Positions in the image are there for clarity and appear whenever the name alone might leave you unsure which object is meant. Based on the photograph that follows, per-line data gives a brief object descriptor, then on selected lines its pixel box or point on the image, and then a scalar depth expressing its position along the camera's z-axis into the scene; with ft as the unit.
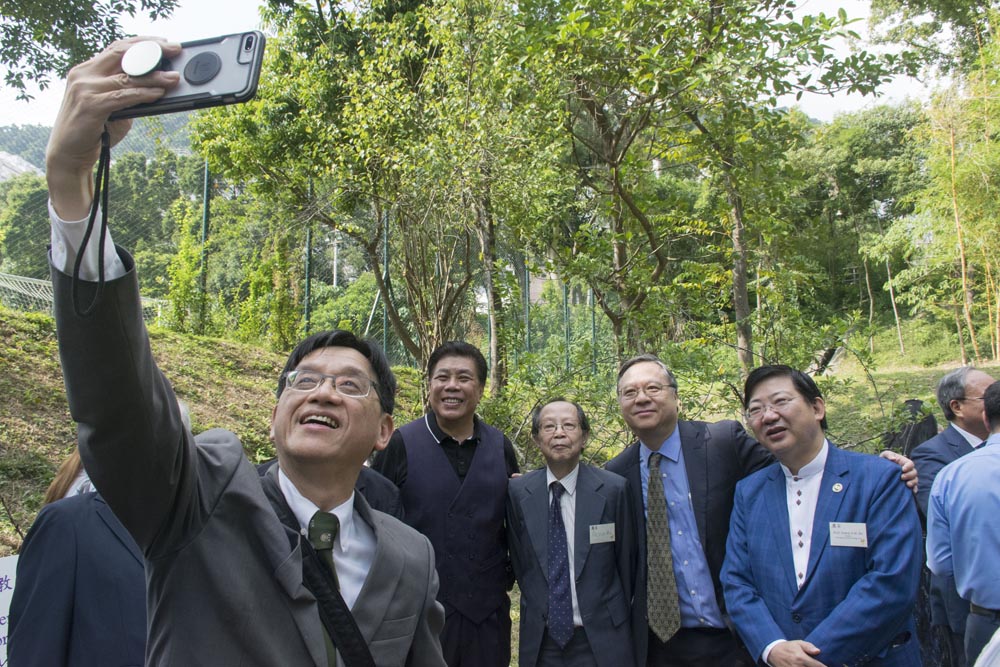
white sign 8.30
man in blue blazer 7.96
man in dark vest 9.95
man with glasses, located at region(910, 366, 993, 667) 11.19
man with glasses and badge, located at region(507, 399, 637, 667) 9.59
